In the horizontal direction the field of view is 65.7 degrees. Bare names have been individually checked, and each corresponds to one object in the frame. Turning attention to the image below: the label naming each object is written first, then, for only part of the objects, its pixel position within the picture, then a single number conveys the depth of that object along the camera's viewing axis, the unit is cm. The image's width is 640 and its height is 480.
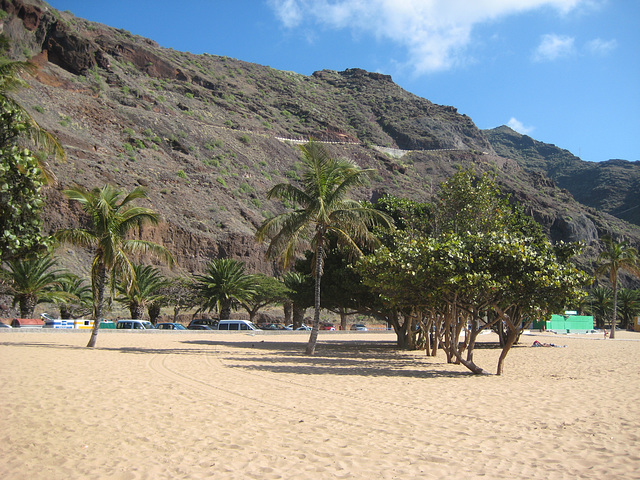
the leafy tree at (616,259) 4066
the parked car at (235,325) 3862
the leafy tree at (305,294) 2716
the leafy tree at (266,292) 4500
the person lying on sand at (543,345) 3075
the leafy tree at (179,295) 4450
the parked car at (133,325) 3496
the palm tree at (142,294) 3682
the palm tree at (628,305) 6709
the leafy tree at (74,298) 3591
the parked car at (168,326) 3619
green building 5672
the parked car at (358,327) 5600
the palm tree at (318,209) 1992
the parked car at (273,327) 4533
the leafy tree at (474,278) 1392
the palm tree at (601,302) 6856
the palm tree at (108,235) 1941
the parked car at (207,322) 4059
